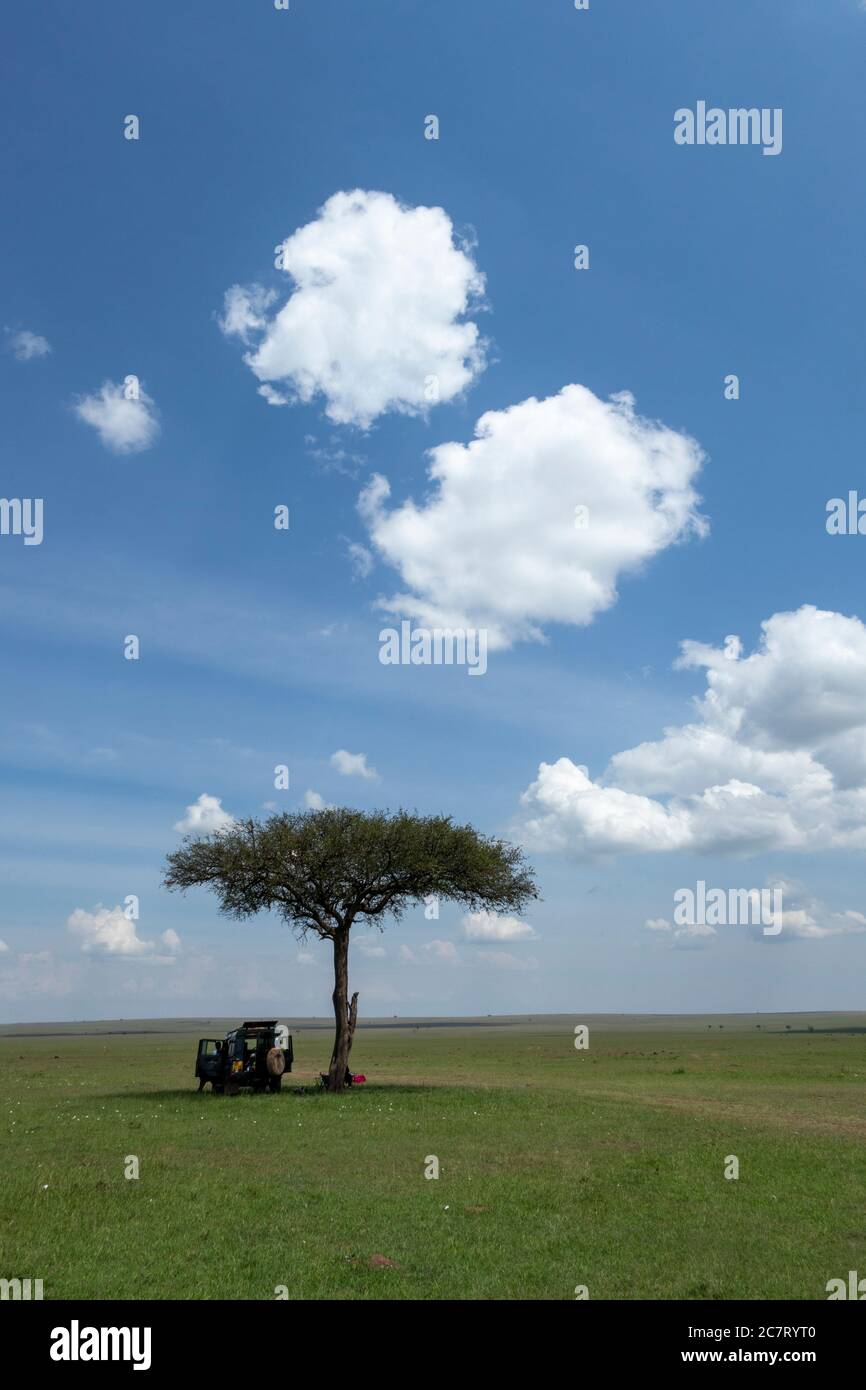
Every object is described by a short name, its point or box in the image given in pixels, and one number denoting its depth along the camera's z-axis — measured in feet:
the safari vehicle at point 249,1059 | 138.92
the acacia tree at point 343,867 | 150.41
